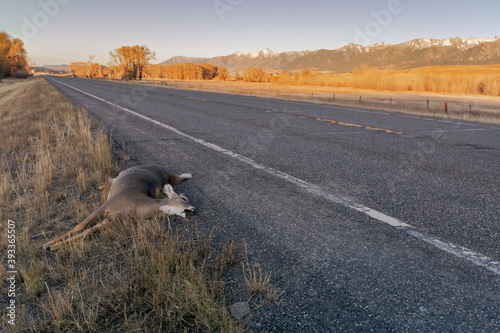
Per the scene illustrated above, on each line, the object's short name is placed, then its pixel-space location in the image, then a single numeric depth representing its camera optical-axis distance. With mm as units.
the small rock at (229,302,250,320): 2230
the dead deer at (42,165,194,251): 3449
